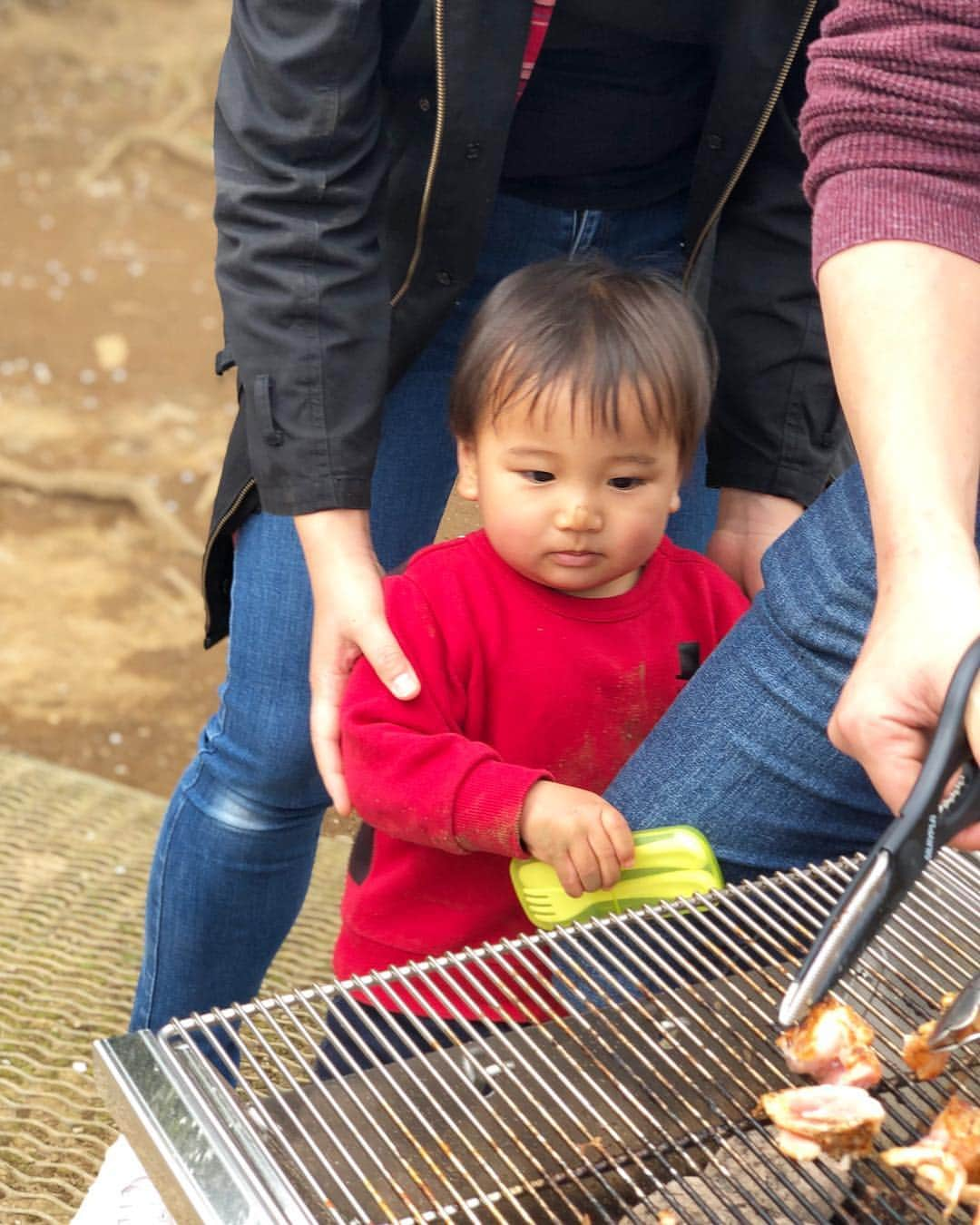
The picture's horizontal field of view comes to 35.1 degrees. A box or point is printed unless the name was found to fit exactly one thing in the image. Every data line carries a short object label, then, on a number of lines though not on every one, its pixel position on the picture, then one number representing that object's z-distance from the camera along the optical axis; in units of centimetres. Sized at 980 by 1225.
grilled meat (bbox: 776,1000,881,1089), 125
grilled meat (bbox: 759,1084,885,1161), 119
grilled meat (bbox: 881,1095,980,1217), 116
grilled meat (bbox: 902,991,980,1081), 130
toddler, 186
